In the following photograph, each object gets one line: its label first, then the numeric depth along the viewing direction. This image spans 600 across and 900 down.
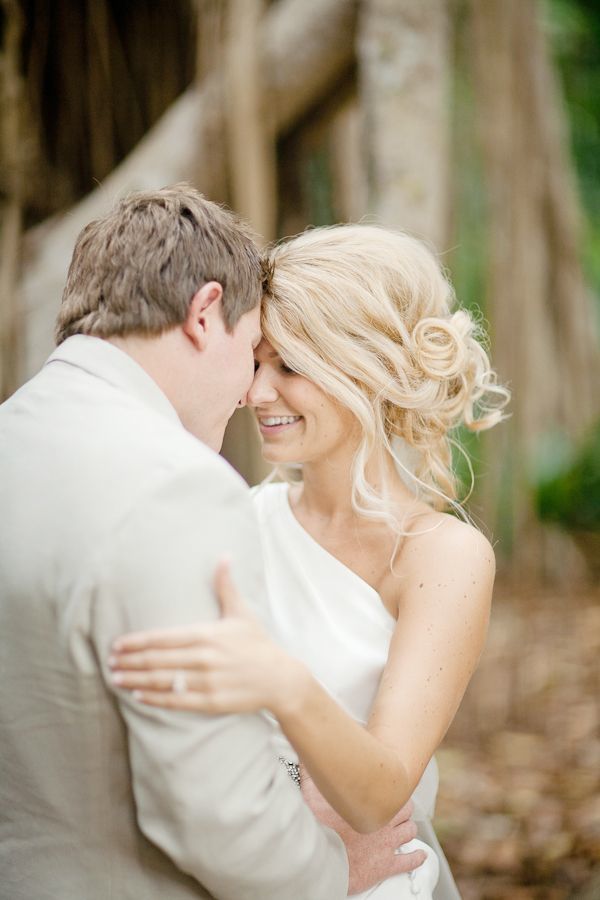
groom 1.20
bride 1.77
